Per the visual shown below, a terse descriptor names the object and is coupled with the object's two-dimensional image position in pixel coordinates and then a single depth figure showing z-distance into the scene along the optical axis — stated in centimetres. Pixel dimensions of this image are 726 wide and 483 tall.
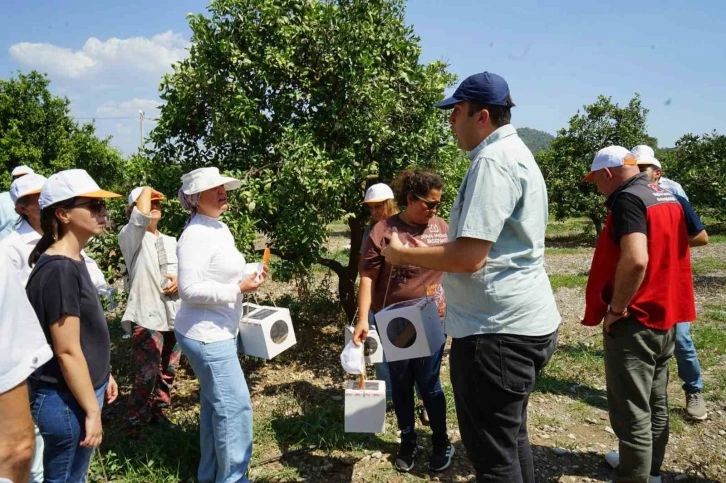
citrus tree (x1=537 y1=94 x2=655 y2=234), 1731
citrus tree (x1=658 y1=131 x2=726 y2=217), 1661
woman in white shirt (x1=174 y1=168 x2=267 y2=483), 282
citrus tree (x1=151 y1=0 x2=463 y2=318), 461
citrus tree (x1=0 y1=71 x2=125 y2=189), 1616
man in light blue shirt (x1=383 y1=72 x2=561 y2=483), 210
